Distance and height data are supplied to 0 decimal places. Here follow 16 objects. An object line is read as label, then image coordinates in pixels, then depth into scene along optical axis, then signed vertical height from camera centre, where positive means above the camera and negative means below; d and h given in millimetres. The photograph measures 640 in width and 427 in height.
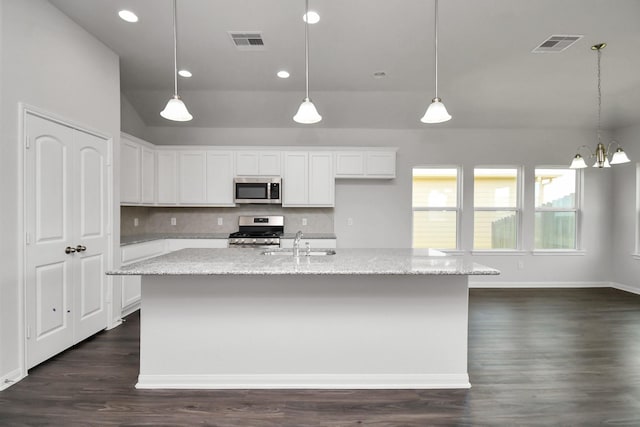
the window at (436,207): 5719 +72
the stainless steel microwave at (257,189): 5039 +332
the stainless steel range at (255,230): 4801 -342
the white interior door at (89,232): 3088 -233
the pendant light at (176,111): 2381 +743
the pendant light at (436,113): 2337 +724
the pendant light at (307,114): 2463 +753
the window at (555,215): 5738 -62
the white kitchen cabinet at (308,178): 5129 +517
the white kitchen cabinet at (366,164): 5160 +761
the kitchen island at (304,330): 2393 -912
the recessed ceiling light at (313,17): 2858 +1767
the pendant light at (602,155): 3438 +619
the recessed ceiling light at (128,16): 2879 +1781
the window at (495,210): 5711 +23
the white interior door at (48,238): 2592 -253
